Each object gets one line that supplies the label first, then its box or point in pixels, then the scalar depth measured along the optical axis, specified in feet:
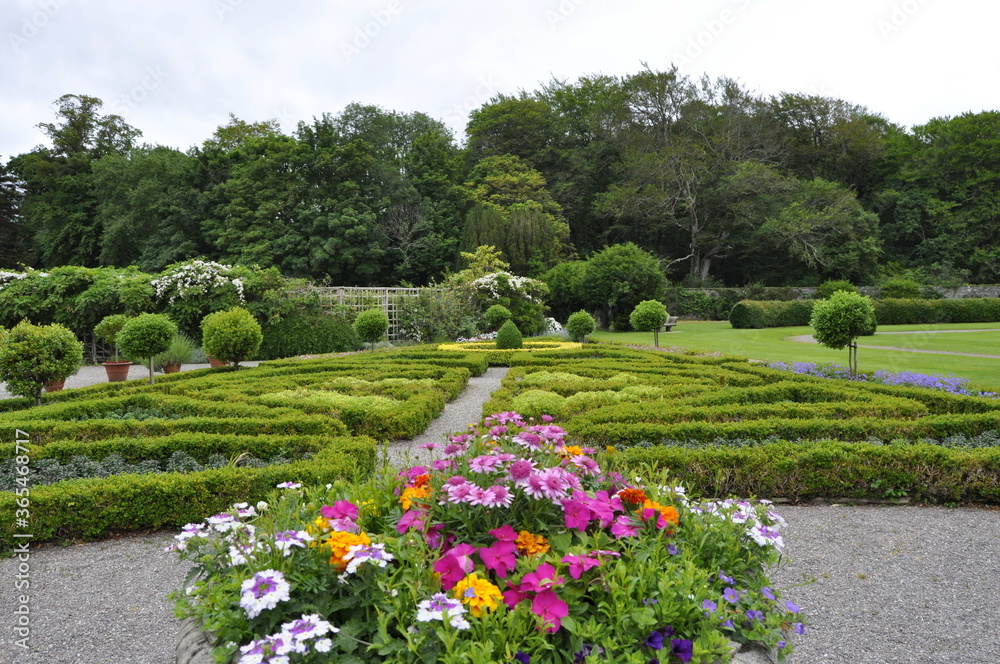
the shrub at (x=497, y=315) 52.70
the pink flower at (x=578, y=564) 5.83
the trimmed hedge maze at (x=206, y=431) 12.23
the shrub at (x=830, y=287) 85.81
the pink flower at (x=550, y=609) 5.52
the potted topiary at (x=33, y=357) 22.41
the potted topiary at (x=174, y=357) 36.06
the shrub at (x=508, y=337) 43.47
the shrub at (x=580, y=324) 48.34
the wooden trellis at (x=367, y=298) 49.86
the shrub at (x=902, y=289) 86.79
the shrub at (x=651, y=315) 43.14
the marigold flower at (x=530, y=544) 6.27
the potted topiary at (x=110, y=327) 37.78
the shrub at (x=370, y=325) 41.29
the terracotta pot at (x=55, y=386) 28.36
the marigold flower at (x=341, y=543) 5.90
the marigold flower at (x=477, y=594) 5.45
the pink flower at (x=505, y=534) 6.30
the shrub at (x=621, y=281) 71.15
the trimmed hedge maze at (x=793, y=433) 14.05
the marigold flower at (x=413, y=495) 6.91
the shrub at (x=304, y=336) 44.96
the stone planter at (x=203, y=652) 6.23
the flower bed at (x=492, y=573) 5.48
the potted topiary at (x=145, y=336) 28.27
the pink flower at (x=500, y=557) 6.03
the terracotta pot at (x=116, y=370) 33.58
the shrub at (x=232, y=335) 30.37
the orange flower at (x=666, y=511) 6.96
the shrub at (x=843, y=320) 27.14
